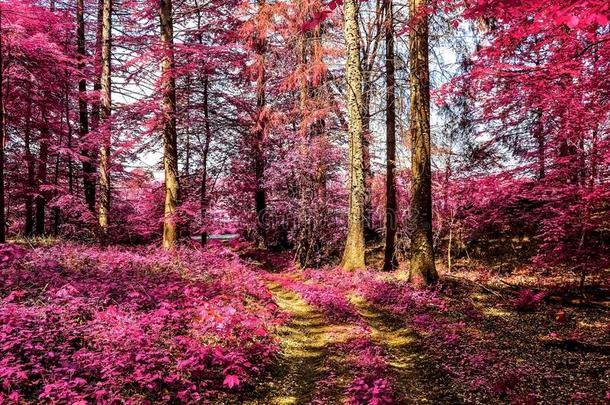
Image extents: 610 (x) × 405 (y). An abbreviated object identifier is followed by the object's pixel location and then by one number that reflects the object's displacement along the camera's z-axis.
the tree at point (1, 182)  8.35
